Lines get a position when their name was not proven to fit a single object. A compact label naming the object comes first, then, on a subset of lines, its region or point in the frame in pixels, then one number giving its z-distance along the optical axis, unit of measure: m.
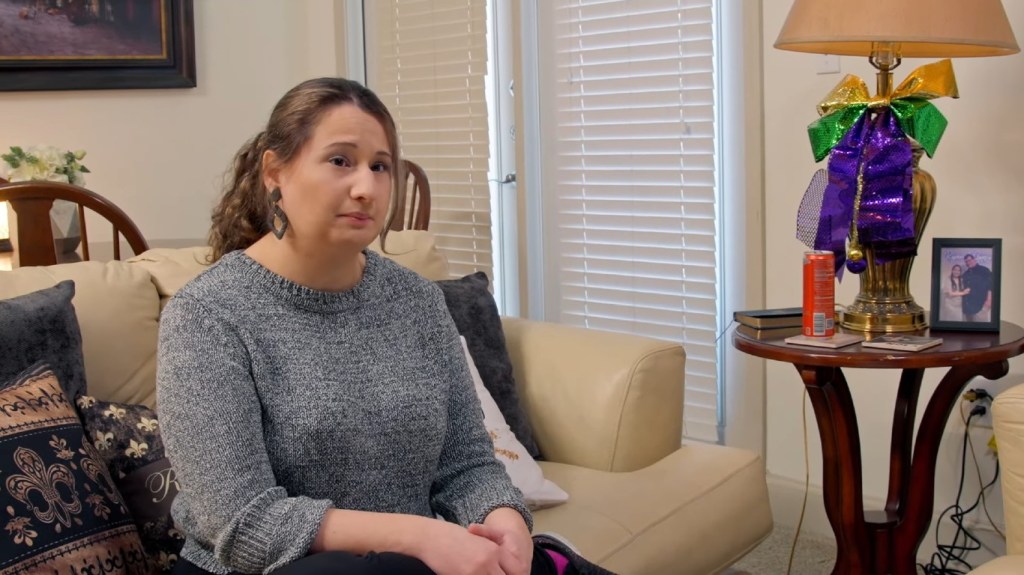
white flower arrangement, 3.04
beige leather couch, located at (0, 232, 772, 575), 1.86
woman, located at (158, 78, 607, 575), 1.37
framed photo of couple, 2.10
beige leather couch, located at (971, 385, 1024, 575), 1.72
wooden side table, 2.00
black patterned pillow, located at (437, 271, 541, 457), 2.20
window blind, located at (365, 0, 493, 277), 3.59
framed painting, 3.73
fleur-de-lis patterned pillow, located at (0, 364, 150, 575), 1.41
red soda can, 2.05
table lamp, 1.99
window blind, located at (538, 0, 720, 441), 2.98
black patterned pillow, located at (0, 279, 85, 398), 1.64
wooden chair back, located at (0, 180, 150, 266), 2.23
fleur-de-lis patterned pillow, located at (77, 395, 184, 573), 1.64
